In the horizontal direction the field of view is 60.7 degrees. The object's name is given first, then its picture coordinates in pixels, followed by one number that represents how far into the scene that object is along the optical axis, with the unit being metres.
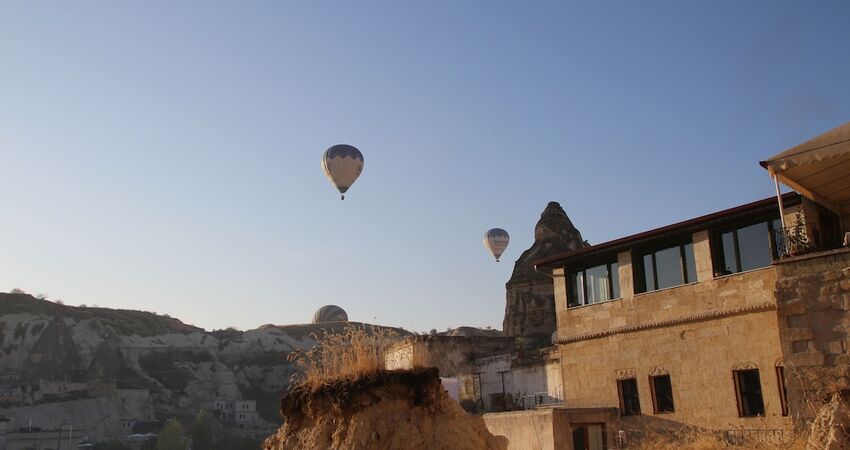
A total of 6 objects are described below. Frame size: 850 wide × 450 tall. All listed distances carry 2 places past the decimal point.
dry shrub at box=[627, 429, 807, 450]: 13.25
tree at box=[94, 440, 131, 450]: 76.94
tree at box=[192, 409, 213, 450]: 79.75
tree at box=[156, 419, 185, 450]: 74.88
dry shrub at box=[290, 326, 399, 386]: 9.52
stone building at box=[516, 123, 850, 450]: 13.91
